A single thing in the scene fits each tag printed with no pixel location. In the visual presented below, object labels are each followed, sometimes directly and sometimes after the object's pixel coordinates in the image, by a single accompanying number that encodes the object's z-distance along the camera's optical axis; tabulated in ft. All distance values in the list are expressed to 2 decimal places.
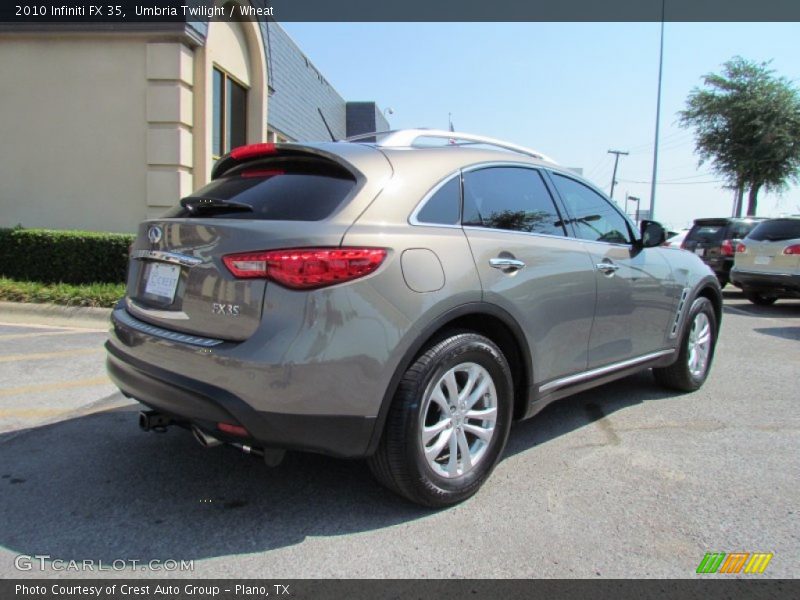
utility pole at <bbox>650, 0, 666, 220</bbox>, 98.73
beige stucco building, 30.14
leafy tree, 80.48
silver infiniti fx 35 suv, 8.21
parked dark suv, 42.75
